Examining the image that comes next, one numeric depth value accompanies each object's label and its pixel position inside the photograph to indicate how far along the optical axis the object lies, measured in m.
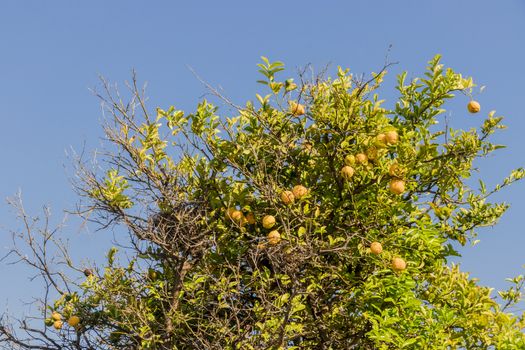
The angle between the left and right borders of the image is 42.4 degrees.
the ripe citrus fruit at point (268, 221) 7.25
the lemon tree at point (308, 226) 7.24
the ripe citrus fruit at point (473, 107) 7.88
